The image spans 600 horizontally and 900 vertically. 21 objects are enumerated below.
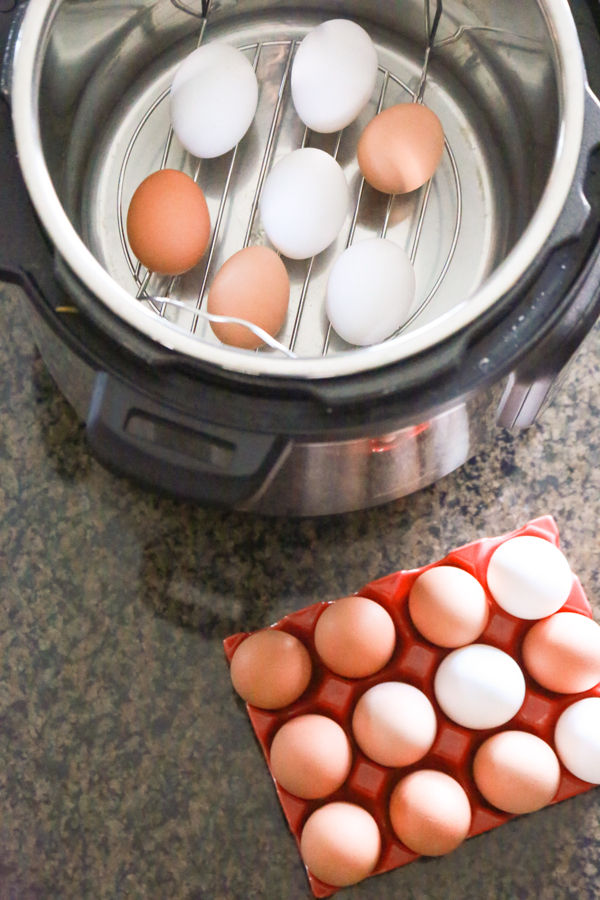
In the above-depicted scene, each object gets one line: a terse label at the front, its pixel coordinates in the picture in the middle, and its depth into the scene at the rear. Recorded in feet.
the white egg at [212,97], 2.25
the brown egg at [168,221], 2.16
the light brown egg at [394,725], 2.10
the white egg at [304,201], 2.17
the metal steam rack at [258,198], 2.42
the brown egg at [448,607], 2.17
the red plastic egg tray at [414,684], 2.20
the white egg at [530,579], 2.18
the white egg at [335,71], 2.25
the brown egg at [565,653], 2.16
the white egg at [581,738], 2.14
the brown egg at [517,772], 2.10
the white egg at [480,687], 2.13
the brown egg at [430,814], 2.06
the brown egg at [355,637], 2.15
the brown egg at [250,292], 2.11
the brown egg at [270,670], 2.17
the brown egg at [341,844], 2.06
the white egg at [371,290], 2.10
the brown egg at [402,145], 2.21
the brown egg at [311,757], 2.08
